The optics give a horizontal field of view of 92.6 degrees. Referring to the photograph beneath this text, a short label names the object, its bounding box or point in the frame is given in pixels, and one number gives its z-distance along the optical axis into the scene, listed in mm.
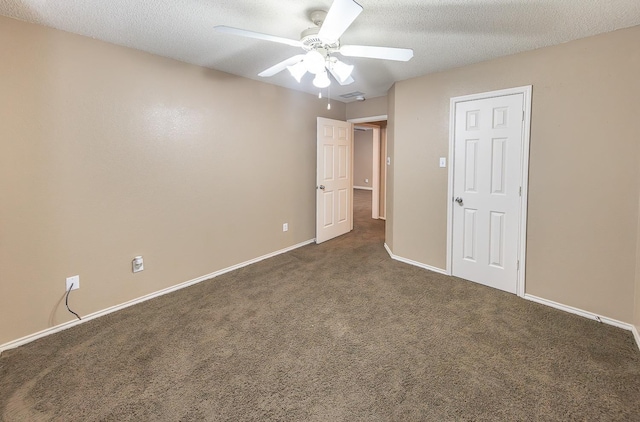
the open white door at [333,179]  4711
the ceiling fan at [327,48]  1595
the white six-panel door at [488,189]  2932
